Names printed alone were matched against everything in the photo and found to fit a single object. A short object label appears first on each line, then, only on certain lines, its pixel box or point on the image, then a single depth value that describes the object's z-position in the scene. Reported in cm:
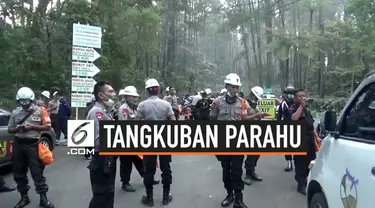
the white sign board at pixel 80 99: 951
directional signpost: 935
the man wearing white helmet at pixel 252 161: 684
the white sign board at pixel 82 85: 952
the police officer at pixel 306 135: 587
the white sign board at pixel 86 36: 925
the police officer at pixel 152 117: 536
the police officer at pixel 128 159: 628
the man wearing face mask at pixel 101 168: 394
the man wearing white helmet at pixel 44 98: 1010
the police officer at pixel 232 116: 502
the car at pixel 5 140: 681
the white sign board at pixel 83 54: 938
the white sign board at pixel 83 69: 948
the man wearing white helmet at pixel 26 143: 524
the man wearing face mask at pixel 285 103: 652
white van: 241
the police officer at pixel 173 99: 1181
